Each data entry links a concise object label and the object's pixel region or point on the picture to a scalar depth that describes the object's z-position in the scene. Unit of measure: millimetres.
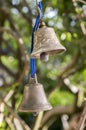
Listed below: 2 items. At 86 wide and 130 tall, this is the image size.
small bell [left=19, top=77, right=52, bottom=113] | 749
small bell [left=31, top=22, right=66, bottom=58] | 708
